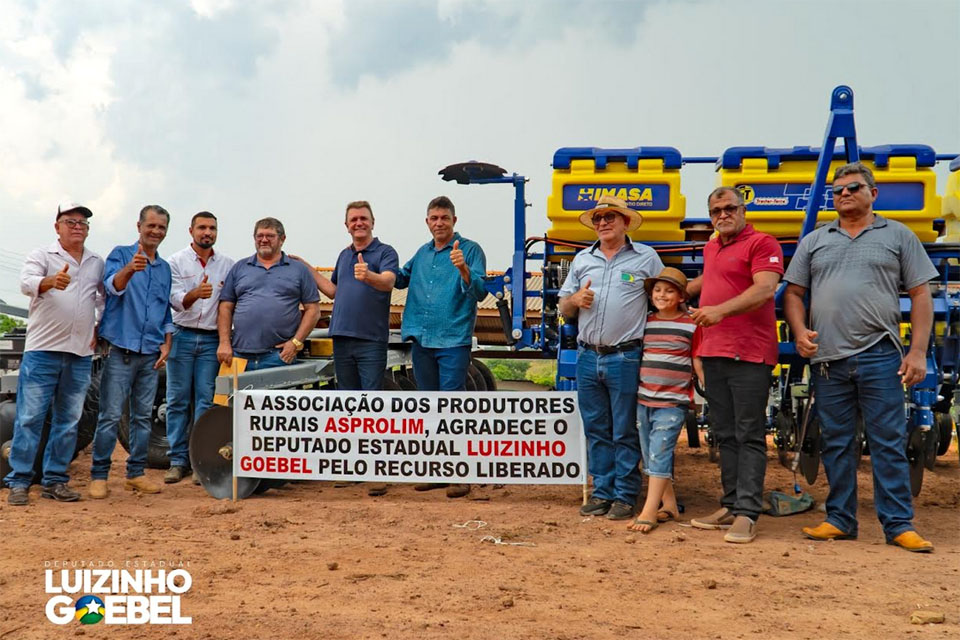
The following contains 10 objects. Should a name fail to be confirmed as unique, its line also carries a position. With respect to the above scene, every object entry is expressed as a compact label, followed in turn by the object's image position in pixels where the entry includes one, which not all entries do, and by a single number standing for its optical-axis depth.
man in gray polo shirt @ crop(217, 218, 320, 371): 6.63
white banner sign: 5.84
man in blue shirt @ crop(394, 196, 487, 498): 6.22
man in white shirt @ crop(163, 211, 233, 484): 6.82
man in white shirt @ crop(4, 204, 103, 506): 5.89
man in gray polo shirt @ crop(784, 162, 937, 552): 4.60
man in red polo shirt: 4.83
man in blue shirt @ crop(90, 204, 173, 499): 6.17
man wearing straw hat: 5.20
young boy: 5.06
